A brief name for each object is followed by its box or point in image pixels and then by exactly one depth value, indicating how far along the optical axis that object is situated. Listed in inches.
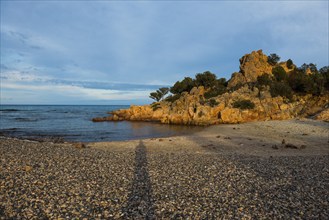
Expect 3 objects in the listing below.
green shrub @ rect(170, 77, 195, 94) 3339.1
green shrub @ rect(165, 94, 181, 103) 3031.0
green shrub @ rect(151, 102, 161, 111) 2853.8
